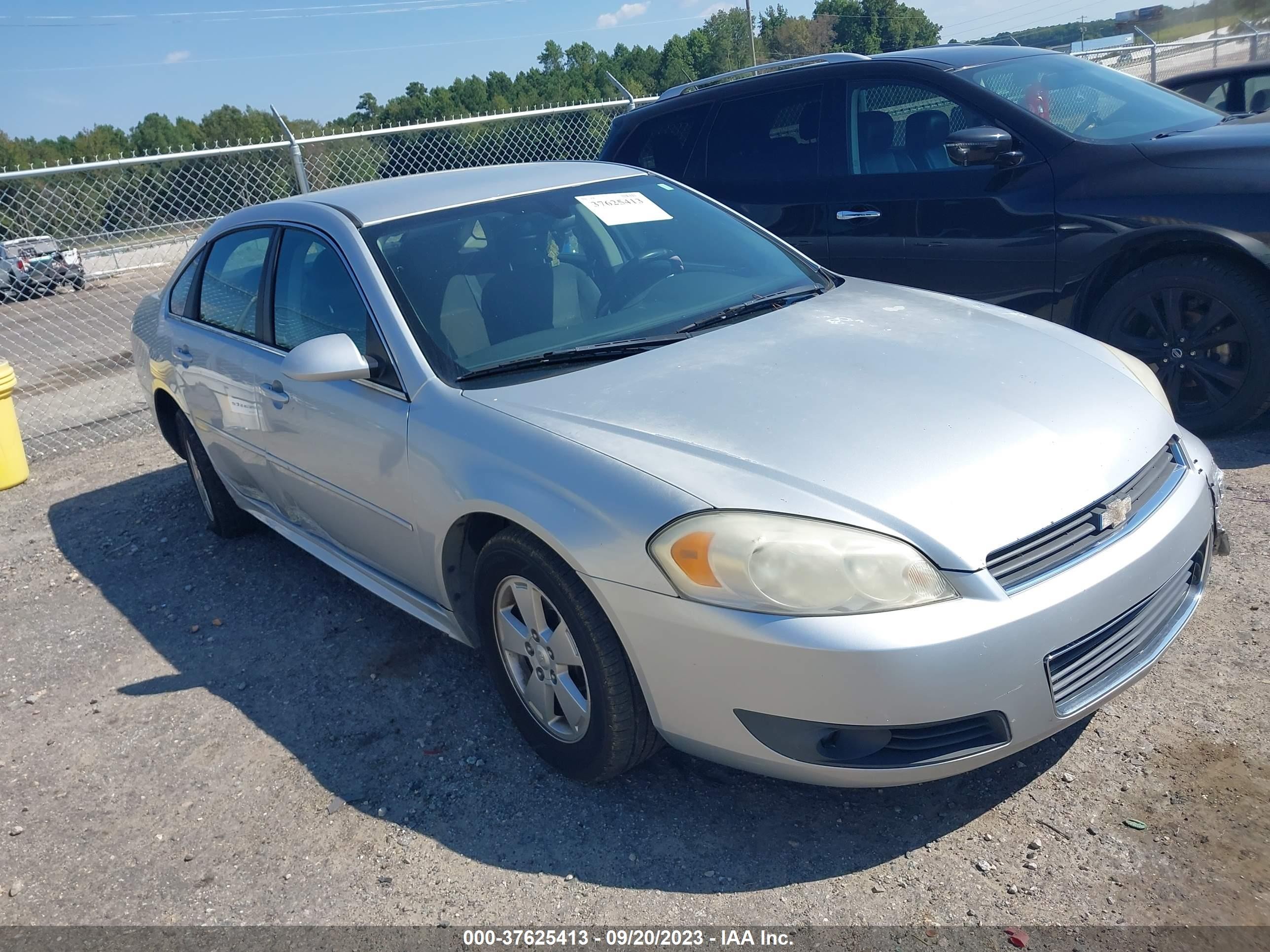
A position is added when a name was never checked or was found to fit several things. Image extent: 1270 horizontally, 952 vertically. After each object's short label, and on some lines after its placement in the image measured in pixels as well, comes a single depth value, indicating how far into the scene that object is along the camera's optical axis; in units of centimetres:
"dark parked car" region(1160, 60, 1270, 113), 727
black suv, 458
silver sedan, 233
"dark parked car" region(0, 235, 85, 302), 991
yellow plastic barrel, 659
